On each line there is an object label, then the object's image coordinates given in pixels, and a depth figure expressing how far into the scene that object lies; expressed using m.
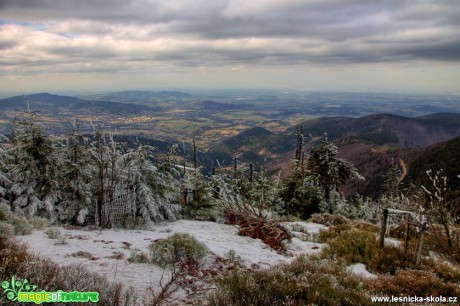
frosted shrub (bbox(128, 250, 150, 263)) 7.80
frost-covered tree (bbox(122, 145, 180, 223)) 14.77
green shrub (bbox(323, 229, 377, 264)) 8.98
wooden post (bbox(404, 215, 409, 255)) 8.09
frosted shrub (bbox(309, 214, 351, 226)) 16.69
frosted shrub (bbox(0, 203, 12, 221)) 9.90
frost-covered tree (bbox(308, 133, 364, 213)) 28.36
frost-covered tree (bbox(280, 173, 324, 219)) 24.75
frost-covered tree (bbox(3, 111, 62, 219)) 13.37
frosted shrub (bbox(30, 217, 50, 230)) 10.73
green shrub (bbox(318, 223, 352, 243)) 12.85
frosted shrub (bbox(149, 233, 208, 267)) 7.84
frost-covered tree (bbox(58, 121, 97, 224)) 13.95
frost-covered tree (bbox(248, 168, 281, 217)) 23.91
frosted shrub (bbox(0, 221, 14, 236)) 8.06
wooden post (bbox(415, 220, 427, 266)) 7.32
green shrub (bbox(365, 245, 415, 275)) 8.09
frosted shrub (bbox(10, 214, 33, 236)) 9.51
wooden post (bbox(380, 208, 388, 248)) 8.47
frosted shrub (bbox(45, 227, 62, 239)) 9.35
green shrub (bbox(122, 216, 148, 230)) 13.83
